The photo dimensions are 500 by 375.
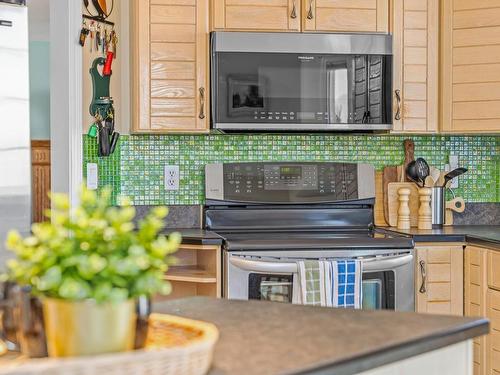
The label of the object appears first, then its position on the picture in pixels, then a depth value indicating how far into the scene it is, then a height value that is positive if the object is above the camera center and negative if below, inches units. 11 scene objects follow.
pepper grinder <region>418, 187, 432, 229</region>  159.6 -11.8
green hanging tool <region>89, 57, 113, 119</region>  150.6 +11.4
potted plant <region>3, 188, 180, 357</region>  46.1 -7.2
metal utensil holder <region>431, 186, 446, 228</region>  163.8 -11.0
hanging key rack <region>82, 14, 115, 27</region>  148.2 +25.7
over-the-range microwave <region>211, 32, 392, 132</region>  149.4 +13.8
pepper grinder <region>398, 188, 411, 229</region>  161.2 -11.9
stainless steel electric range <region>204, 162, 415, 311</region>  160.1 -10.2
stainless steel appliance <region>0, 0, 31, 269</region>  126.5 +4.6
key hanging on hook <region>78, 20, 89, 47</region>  143.9 +21.6
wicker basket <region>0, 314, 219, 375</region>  43.4 -12.3
